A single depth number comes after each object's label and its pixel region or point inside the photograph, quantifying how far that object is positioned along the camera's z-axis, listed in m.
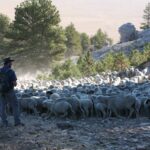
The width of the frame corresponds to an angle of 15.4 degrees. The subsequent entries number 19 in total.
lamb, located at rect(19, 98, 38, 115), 19.34
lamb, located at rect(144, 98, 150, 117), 17.06
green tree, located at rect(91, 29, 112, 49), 116.23
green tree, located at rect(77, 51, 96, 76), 42.69
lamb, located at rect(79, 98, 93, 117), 17.50
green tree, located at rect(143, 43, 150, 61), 42.47
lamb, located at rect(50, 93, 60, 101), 18.95
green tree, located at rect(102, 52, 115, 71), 42.84
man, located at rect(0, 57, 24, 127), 15.52
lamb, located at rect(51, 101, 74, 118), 17.50
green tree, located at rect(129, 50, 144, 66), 43.65
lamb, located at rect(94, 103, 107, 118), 17.31
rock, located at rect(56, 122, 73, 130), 15.19
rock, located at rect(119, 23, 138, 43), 79.50
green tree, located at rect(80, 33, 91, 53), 118.31
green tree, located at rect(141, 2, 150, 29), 111.25
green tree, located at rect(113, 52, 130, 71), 41.31
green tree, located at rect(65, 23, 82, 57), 100.12
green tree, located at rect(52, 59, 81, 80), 41.91
